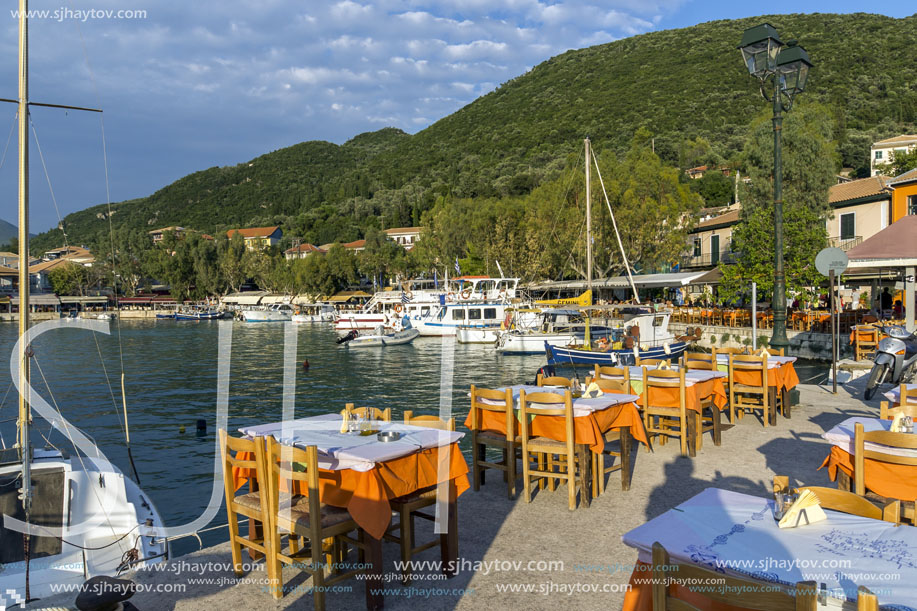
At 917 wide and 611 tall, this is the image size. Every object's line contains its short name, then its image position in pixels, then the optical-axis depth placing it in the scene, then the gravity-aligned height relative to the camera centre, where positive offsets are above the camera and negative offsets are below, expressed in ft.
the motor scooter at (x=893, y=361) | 35.53 -3.13
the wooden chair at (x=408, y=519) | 14.55 -5.08
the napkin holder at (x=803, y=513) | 9.94 -3.34
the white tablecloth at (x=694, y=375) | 26.09 -3.04
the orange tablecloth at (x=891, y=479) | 14.17 -4.05
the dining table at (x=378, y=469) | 13.28 -3.78
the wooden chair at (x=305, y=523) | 12.85 -4.81
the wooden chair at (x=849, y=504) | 10.53 -3.41
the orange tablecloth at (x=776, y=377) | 30.40 -3.56
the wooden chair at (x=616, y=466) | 20.65 -5.40
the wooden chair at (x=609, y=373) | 28.07 -3.07
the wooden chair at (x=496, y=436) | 20.57 -4.51
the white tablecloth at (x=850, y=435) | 14.68 -3.37
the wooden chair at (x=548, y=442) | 19.13 -4.44
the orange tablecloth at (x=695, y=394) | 25.21 -3.78
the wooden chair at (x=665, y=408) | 24.81 -4.23
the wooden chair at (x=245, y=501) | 14.10 -4.83
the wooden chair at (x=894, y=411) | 17.19 -3.05
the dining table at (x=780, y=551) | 7.98 -3.56
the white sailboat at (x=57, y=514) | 19.95 -7.58
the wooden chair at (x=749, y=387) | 30.01 -4.05
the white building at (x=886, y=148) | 191.03 +51.09
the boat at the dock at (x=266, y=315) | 250.78 -3.58
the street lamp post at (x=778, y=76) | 35.53 +13.68
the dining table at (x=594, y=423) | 19.52 -3.93
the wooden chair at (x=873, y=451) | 14.06 -3.28
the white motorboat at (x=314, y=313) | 236.43 -2.90
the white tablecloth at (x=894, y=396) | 22.11 -3.22
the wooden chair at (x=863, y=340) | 62.85 -3.45
